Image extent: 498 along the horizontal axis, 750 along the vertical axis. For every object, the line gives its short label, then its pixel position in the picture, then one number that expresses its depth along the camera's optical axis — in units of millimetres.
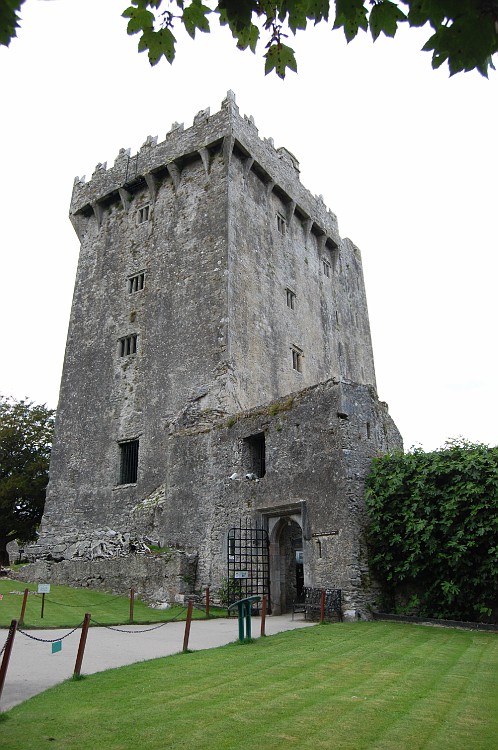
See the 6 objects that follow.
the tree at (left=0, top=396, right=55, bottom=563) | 29703
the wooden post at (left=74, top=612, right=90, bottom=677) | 7367
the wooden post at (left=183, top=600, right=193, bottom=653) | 9250
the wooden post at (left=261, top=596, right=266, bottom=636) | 10938
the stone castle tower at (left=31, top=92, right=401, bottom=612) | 15750
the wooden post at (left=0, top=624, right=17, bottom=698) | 6090
